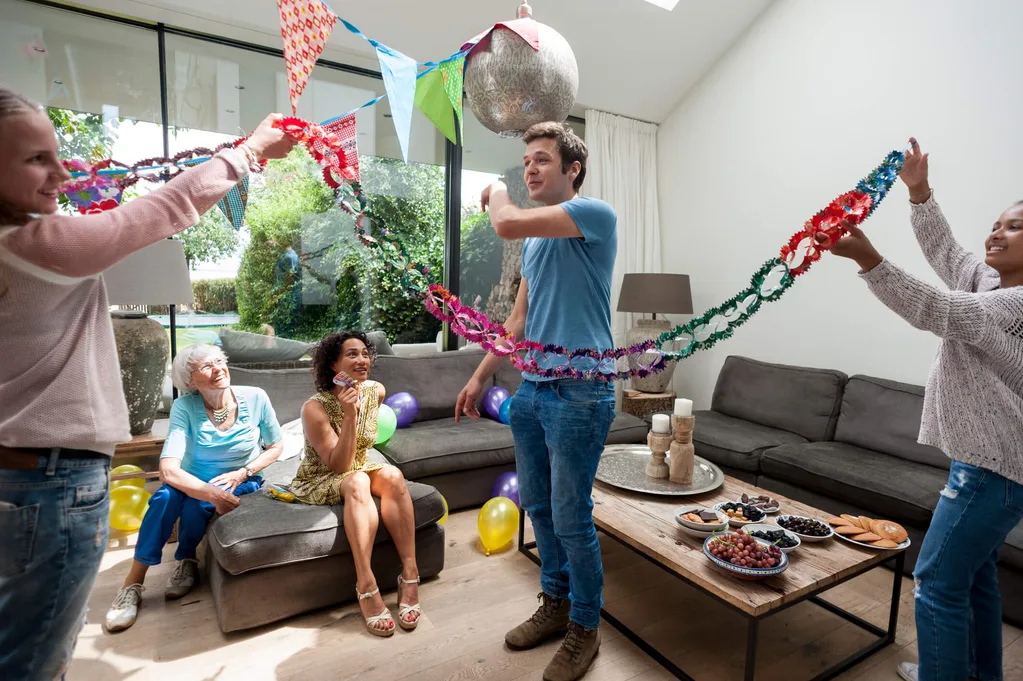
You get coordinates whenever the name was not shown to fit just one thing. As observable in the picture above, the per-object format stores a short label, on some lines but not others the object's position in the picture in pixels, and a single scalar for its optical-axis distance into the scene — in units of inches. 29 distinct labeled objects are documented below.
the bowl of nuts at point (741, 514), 85.4
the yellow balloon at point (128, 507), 103.3
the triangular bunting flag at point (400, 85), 65.7
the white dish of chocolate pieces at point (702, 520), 79.7
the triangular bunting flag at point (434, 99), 69.1
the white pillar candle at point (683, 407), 96.3
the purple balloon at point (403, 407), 136.3
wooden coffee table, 66.4
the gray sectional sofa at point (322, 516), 81.4
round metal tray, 96.7
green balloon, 122.8
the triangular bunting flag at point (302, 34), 61.7
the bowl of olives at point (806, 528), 80.7
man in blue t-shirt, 60.2
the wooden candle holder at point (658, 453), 101.0
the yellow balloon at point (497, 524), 104.8
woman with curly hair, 85.4
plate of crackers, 79.5
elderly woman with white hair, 87.6
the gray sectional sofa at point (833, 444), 102.1
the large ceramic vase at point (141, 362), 110.2
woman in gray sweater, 53.6
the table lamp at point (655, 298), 165.9
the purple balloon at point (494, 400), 147.8
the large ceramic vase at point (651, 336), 175.0
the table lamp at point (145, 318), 101.4
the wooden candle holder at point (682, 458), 98.7
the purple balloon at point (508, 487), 120.3
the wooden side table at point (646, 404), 171.3
